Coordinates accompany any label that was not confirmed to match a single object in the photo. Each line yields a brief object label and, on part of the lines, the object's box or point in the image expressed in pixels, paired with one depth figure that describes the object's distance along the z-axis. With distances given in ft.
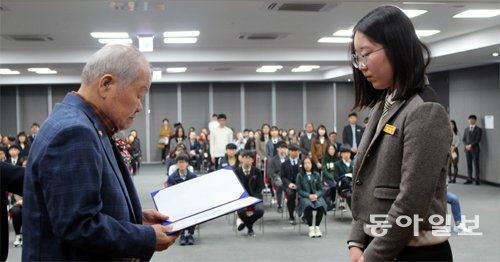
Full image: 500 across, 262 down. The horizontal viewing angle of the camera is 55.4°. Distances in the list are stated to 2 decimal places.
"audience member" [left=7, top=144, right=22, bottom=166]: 26.78
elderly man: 3.86
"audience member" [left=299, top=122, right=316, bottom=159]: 35.43
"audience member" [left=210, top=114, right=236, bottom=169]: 39.04
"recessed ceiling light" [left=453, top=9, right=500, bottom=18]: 21.74
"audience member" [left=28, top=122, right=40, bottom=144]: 45.12
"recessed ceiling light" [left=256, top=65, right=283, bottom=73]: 48.29
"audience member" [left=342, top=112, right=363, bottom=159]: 33.76
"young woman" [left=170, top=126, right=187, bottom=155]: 43.61
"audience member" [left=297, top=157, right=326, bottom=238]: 21.86
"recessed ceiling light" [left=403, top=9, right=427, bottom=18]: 21.52
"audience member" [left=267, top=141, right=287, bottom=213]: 27.32
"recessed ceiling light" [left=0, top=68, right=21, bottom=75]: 46.12
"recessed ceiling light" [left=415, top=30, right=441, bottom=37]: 27.53
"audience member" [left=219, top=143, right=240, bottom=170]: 27.59
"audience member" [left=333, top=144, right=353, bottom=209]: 24.67
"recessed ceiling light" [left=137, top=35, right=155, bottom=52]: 26.50
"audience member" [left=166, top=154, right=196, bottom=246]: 21.75
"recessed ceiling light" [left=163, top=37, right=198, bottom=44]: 29.40
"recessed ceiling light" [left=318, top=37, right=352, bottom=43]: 29.99
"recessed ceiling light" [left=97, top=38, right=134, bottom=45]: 28.81
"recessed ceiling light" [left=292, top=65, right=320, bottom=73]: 48.67
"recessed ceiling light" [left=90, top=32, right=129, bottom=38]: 27.07
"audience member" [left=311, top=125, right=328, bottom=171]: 32.41
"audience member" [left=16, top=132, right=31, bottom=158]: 35.05
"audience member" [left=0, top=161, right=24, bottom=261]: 6.04
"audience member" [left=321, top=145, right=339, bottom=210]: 25.80
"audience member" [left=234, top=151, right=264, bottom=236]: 21.67
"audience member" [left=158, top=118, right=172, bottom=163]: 56.90
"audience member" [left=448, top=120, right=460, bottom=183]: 38.19
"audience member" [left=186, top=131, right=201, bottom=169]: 48.31
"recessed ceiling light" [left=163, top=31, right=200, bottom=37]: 27.35
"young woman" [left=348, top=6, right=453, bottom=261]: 4.18
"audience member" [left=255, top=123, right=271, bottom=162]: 38.30
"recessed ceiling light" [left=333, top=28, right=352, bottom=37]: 27.07
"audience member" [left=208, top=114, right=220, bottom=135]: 50.87
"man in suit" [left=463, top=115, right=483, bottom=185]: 37.24
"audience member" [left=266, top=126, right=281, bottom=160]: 35.02
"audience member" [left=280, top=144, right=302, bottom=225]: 24.30
